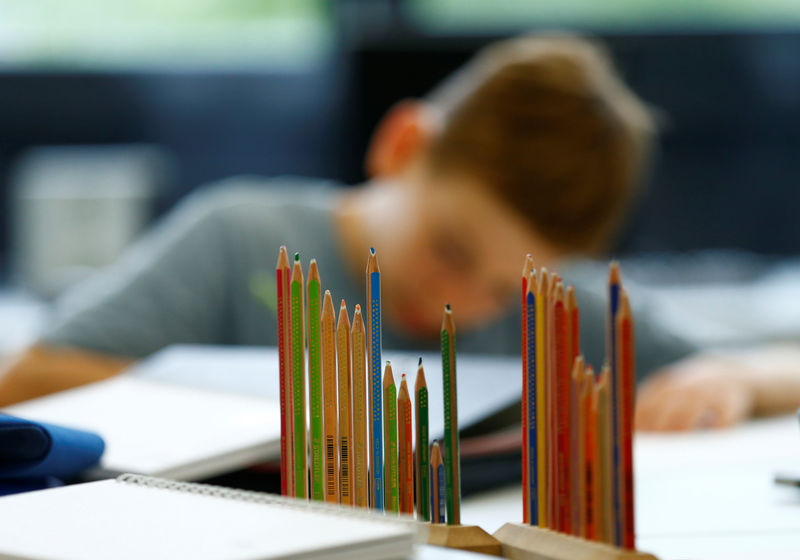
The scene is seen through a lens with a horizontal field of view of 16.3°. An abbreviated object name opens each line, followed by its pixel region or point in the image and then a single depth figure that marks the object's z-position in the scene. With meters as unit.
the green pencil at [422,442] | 1.50
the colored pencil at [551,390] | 1.47
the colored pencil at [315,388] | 1.50
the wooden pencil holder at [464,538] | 1.51
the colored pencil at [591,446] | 1.45
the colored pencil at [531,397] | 1.48
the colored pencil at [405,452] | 1.51
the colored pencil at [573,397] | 1.46
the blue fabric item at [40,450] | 1.60
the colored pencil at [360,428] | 1.50
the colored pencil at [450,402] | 1.49
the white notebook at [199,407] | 1.70
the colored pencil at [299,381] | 1.50
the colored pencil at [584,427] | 1.45
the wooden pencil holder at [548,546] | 1.45
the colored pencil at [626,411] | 1.43
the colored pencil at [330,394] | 1.50
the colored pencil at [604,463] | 1.44
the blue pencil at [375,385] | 1.50
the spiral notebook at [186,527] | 1.42
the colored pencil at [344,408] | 1.50
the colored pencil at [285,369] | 1.50
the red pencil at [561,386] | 1.47
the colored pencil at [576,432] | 1.46
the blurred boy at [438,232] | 2.73
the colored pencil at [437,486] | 1.50
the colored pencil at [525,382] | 1.48
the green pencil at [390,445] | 1.50
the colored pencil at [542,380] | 1.47
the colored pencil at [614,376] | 1.43
